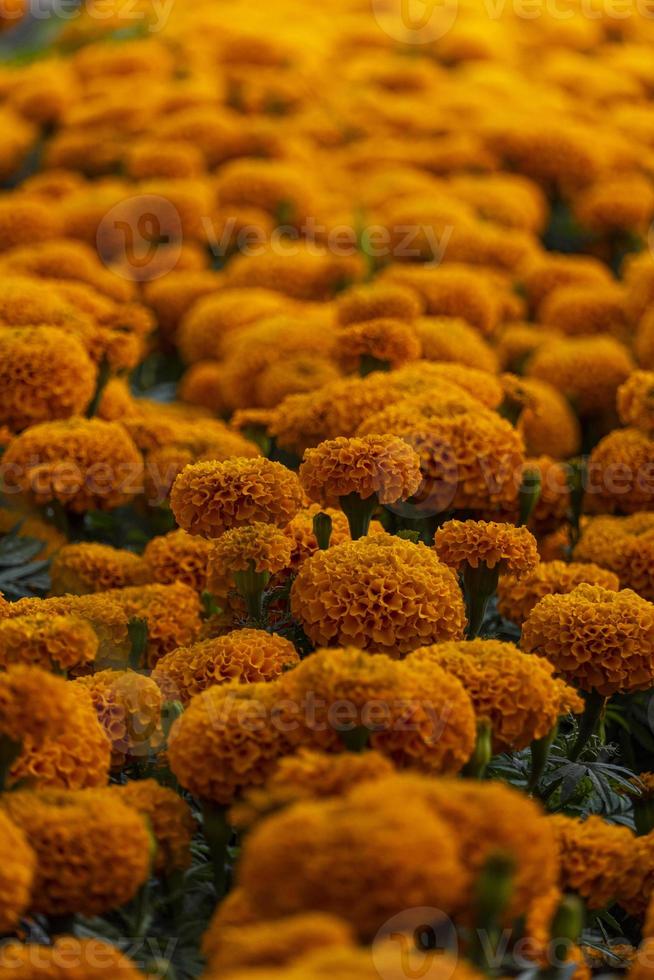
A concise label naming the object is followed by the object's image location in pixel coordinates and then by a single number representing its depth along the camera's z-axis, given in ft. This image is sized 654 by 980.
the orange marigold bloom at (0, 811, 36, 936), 12.31
